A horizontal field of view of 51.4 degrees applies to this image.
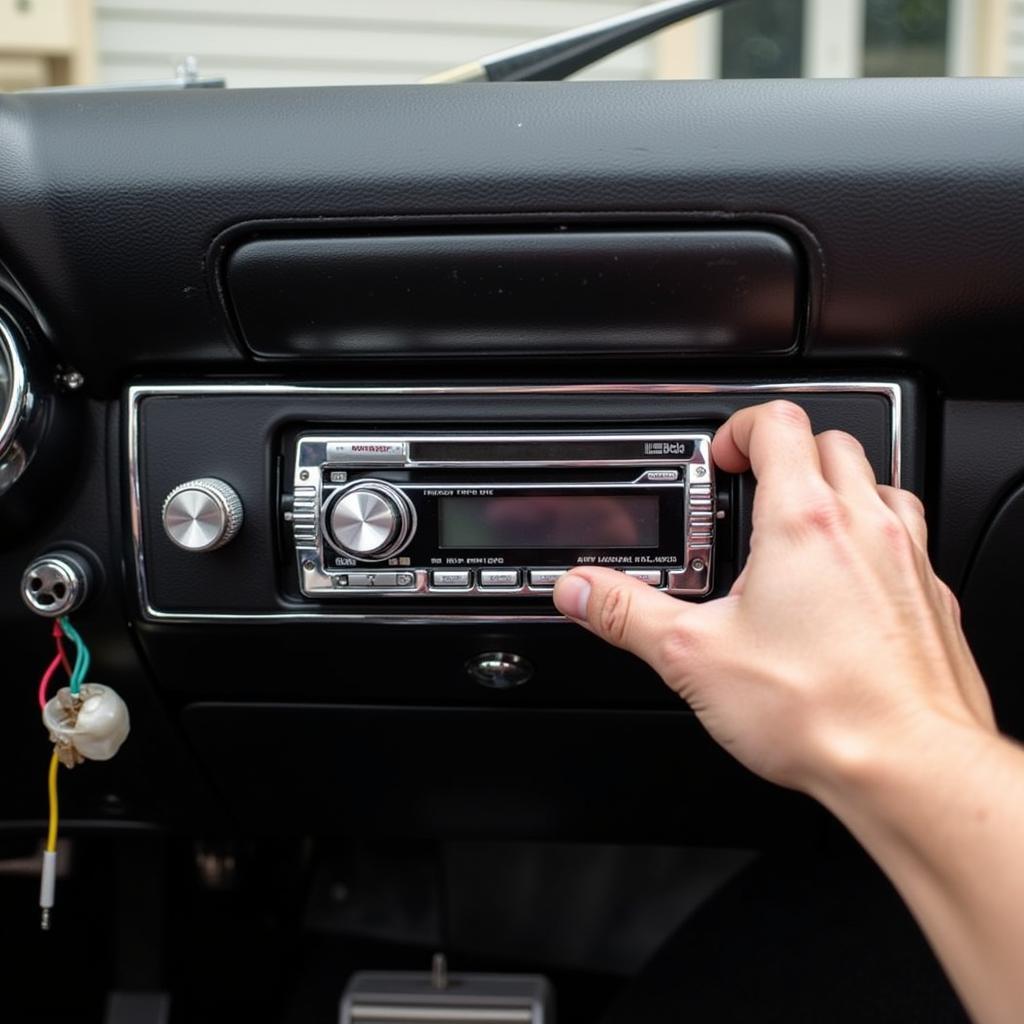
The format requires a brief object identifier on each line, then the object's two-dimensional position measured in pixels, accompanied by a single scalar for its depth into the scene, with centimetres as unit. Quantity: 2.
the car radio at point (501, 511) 79
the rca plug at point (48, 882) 90
